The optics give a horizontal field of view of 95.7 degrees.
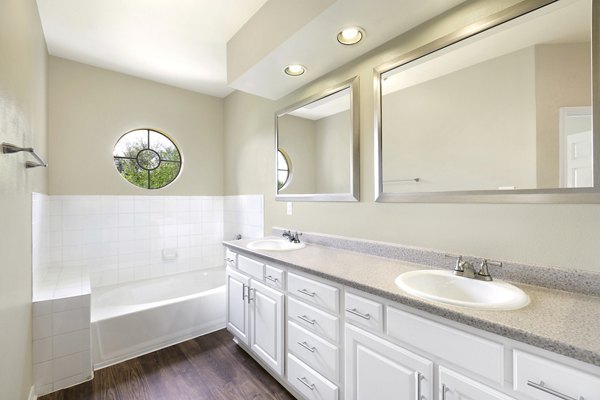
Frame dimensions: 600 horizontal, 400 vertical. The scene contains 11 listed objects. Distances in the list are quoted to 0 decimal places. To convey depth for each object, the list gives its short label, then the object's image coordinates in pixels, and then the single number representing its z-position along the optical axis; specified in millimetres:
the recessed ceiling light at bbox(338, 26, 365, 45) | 1584
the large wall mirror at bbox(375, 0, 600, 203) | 1085
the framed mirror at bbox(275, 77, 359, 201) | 1952
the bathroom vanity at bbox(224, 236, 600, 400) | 775
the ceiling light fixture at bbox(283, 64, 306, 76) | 2031
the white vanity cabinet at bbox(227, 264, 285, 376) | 1772
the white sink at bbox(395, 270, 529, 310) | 954
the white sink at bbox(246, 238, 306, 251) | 2234
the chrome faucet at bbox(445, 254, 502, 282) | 1232
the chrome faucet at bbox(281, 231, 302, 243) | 2328
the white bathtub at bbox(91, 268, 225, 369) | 2141
